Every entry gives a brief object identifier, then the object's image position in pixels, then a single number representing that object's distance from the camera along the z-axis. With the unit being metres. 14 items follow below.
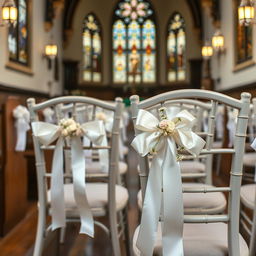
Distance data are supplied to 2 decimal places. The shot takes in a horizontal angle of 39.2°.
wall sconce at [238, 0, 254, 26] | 3.91
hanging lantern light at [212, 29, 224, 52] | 7.12
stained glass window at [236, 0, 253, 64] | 5.77
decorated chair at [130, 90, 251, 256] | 1.00
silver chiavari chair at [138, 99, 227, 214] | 1.48
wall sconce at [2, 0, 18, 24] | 3.71
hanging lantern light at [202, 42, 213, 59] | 8.16
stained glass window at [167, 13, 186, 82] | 10.98
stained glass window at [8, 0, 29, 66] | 5.46
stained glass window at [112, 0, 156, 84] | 11.56
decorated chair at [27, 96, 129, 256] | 1.42
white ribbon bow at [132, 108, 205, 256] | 1.00
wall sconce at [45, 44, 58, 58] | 7.30
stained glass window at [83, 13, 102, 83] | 11.05
